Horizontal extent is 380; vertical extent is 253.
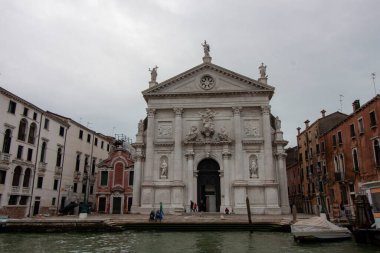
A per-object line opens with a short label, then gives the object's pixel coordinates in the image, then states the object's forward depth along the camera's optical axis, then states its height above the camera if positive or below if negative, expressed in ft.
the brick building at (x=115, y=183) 116.98 +8.04
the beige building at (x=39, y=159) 90.43 +14.53
